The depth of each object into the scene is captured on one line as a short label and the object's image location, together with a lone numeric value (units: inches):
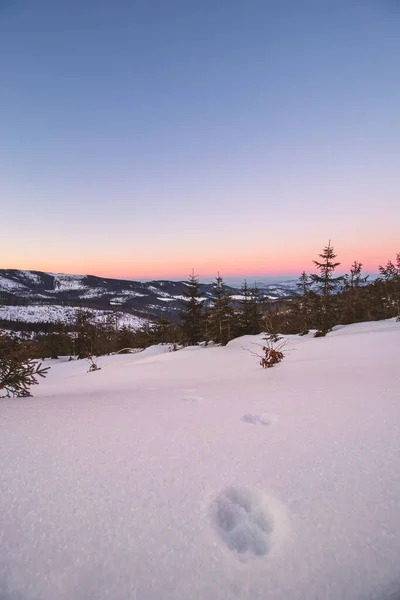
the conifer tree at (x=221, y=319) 842.8
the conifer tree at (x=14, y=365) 171.9
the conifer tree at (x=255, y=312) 1041.5
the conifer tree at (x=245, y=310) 1003.9
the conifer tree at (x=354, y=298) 1139.9
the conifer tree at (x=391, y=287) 1031.0
